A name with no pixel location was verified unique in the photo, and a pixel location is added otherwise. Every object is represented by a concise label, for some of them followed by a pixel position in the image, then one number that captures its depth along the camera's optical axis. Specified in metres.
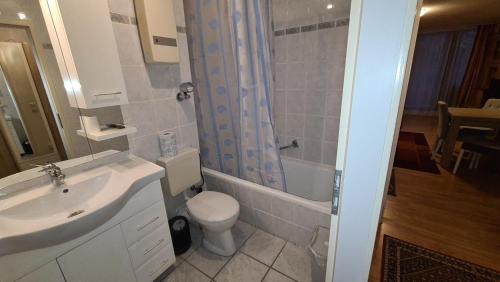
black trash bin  1.65
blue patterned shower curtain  1.42
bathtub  1.54
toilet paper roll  1.61
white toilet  1.50
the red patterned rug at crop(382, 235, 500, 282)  1.40
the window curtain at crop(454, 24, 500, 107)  4.57
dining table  2.39
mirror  1.00
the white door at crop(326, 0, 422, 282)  0.37
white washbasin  0.81
